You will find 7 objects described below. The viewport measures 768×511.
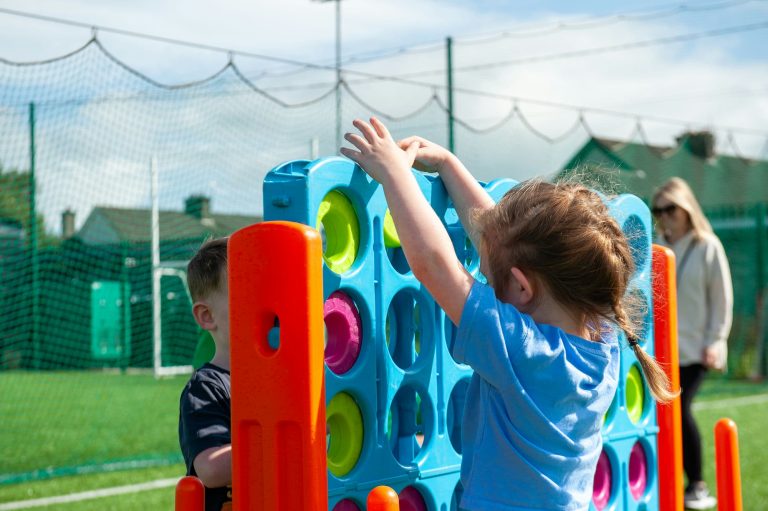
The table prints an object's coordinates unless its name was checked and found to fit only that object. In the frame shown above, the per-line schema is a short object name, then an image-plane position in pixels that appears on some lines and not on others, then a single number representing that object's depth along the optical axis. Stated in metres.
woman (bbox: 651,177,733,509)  5.19
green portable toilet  15.12
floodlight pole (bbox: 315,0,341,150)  8.51
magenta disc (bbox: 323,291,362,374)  2.00
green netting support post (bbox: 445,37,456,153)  8.70
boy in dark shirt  2.12
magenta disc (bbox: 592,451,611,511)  2.71
